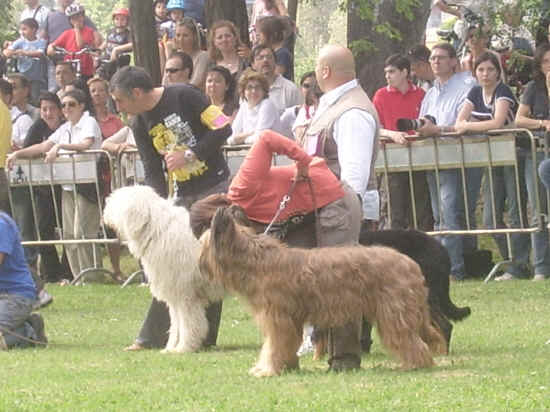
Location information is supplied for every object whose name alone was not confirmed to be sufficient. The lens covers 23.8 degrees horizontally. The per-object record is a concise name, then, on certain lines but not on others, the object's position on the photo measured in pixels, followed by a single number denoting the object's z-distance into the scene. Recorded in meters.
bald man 8.43
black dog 9.37
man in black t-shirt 9.84
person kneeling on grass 10.48
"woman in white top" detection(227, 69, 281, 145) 14.45
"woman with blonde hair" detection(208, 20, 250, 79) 15.92
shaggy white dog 9.95
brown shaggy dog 8.03
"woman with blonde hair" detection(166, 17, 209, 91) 16.16
